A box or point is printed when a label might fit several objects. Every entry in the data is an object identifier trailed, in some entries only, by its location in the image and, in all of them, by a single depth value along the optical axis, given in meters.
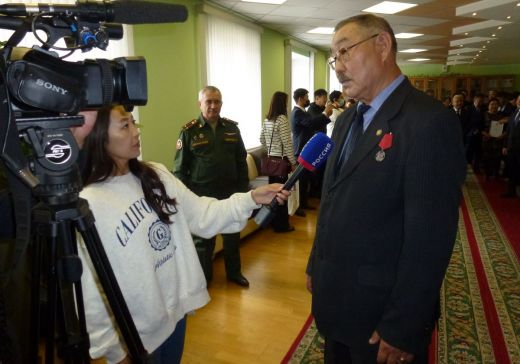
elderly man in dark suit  0.99
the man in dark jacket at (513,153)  5.24
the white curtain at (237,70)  4.36
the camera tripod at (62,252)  0.61
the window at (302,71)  7.84
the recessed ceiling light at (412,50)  9.01
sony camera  0.58
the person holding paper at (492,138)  6.55
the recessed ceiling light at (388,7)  4.75
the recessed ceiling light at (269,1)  4.30
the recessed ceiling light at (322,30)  6.21
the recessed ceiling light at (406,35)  6.96
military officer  2.69
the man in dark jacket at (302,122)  4.42
